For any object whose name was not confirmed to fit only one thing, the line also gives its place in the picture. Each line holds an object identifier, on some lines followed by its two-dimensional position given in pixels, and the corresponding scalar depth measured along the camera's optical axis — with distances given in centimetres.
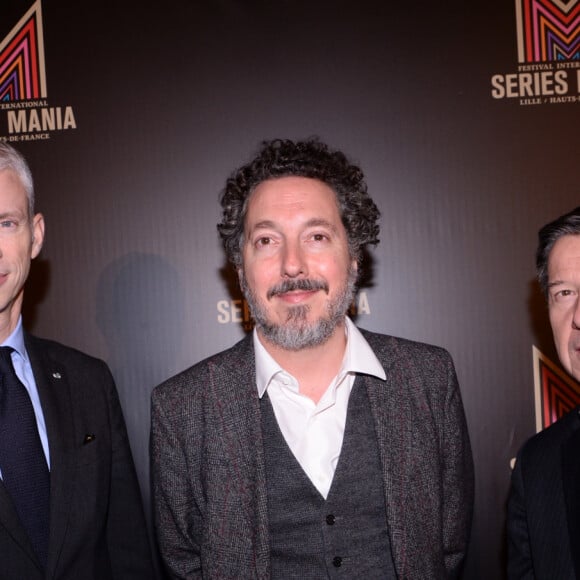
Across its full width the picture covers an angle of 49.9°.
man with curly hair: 173
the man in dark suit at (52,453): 161
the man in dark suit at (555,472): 159
